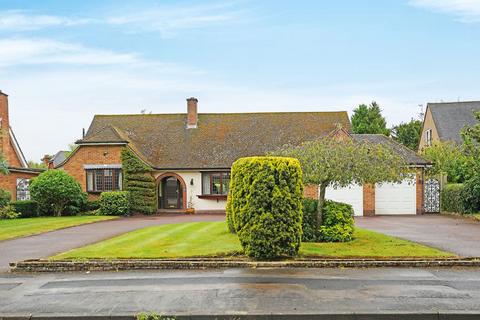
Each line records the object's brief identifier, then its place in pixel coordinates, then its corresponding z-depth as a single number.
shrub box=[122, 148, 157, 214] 31.88
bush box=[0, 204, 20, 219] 27.55
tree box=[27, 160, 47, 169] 65.02
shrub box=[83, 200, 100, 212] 31.41
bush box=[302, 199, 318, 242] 14.94
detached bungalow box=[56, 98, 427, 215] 32.28
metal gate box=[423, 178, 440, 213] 30.48
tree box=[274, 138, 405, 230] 14.37
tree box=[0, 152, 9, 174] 23.55
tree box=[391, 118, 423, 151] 54.50
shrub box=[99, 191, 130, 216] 30.44
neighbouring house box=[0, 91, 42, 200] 31.53
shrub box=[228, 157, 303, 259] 11.87
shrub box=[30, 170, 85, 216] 29.19
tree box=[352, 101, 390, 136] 47.88
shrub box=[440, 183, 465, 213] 26.89
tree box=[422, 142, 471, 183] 29.88
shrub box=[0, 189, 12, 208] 27.00
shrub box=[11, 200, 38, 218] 28.92
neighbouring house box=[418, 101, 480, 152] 45.28
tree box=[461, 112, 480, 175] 23.26
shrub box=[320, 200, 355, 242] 14.71
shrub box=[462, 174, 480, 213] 25.61
